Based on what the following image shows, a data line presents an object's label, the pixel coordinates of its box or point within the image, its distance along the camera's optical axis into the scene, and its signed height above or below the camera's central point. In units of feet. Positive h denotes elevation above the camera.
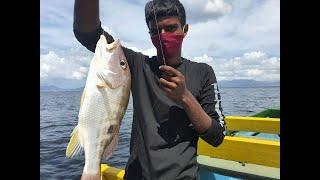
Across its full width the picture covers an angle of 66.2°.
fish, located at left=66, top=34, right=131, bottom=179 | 5.08 -0.47
